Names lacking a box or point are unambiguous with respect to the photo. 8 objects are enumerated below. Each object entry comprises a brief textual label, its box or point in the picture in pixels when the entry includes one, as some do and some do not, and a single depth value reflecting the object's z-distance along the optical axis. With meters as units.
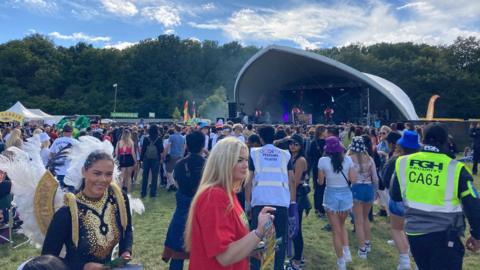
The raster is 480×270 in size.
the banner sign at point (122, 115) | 46.78
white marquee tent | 27.41
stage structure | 29.14
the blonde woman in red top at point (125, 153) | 9.16
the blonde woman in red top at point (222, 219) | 1.93
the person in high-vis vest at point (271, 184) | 4.28
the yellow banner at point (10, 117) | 23.11
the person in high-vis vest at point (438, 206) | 3.01
